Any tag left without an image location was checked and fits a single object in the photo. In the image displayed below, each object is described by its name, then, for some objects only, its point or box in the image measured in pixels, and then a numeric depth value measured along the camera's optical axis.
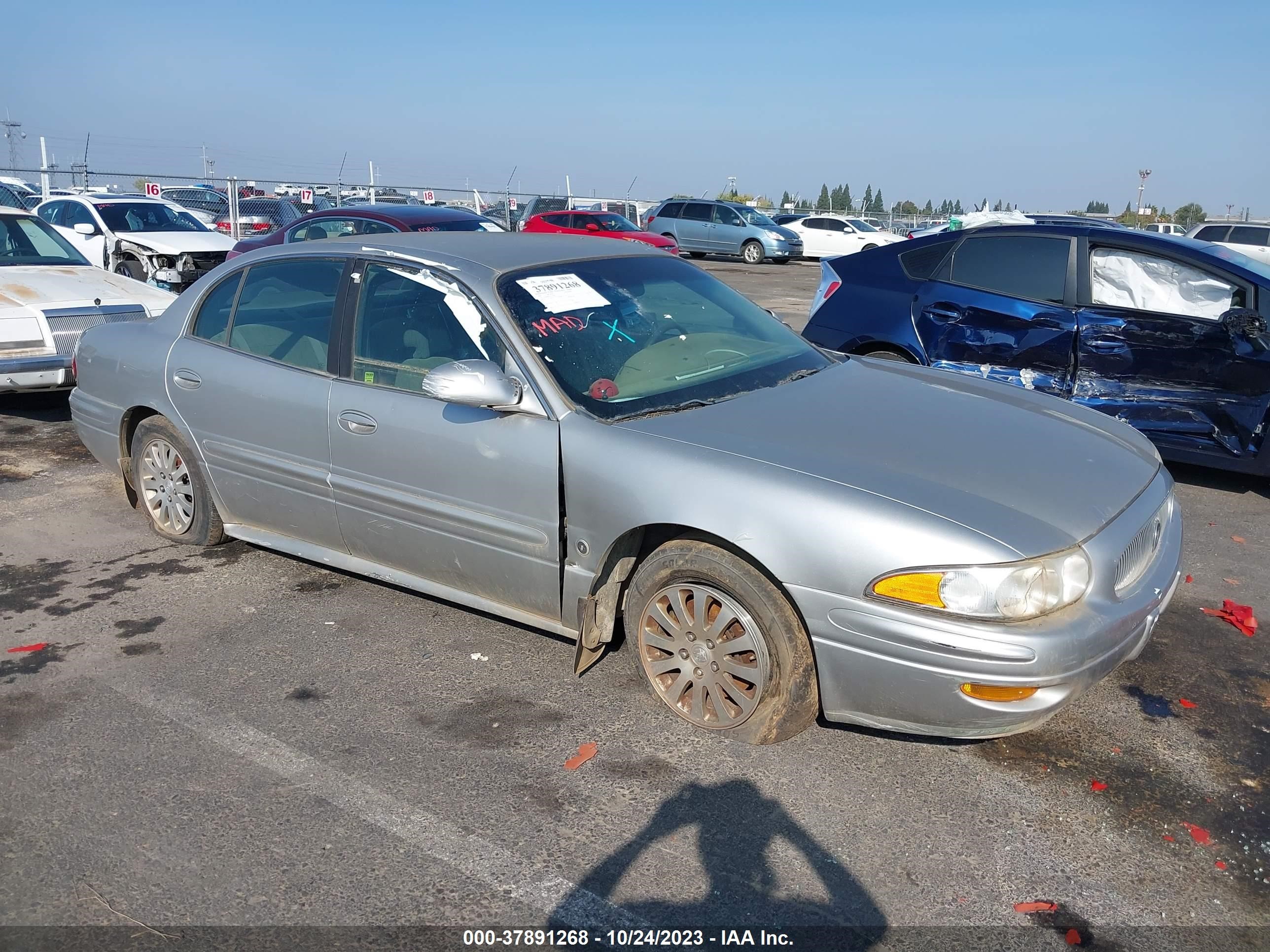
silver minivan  28.34
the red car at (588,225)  22.88
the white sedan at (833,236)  31.00
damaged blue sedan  6.00
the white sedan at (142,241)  14.11
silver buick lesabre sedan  2.96
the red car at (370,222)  12.49
